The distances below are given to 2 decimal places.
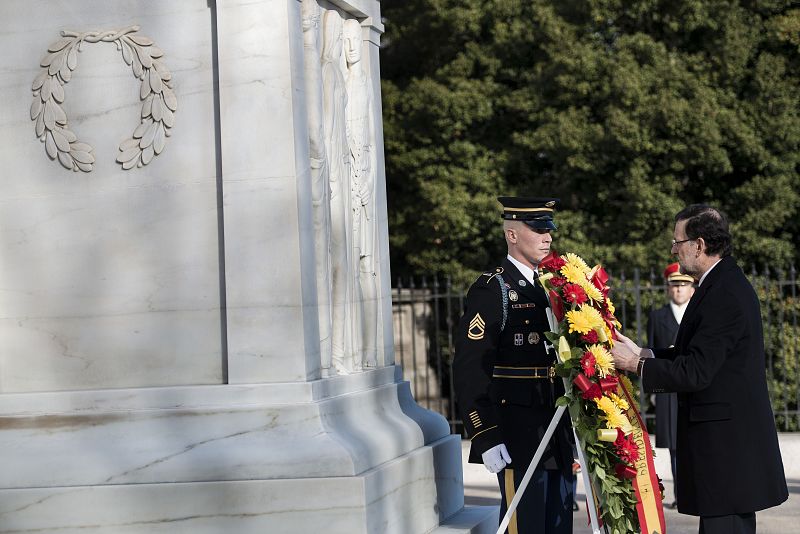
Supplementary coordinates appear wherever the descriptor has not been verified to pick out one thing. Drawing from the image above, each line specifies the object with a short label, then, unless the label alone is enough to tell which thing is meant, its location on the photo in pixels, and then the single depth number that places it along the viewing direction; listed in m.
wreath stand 10.08
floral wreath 9.78
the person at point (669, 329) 18.97
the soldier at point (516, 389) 10.70
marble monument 9.91
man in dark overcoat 9.63
